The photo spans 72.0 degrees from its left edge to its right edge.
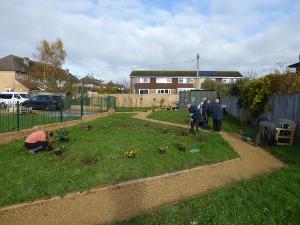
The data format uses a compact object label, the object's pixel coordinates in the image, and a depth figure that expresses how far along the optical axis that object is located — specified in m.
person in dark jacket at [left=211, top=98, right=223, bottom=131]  9.24
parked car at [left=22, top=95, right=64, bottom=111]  17.11
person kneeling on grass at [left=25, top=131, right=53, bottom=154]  5.84
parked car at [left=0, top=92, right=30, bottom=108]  20.03
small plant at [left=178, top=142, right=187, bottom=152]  6.04
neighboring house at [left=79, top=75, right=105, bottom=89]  39.95
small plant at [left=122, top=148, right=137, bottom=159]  5.35
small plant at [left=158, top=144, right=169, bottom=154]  5.74
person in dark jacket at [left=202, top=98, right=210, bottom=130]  10.08
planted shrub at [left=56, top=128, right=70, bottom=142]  6.86
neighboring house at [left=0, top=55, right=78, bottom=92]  34.23
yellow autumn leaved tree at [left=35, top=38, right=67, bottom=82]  33.45
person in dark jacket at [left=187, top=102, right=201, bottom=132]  8.84
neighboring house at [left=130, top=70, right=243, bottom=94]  38.97
